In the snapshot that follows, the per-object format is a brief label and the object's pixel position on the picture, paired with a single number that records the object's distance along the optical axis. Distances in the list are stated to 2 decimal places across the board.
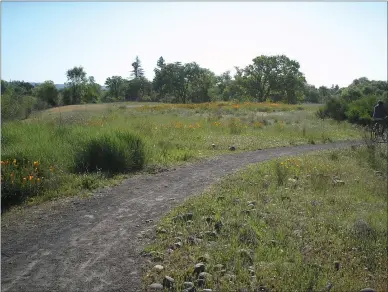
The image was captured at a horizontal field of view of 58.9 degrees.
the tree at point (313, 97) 84.64
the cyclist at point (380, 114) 12.92
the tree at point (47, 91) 65.25
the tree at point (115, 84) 88.06
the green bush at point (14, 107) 15.93
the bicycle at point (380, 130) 13.04
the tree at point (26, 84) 83.39
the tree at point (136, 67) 93.38
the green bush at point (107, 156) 7.96
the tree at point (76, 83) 66.59
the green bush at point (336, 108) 22.94
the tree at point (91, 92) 75.31
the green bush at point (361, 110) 19.84
